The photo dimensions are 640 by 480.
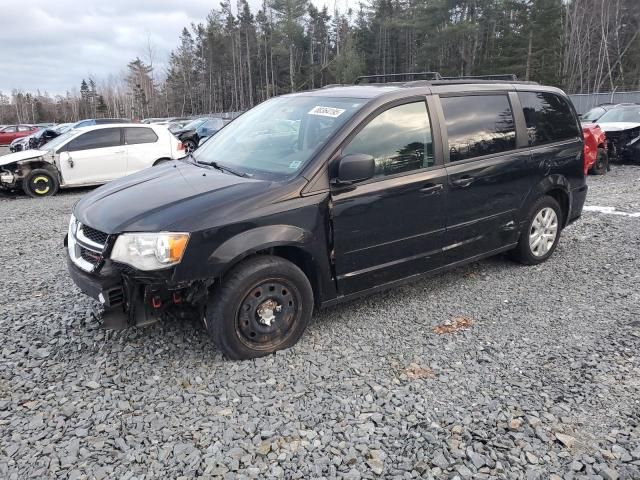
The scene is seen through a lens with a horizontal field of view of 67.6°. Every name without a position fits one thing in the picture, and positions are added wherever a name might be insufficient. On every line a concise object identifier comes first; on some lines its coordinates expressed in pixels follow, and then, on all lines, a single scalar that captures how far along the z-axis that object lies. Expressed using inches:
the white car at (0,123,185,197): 412.2
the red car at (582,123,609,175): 416.8
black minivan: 118.7
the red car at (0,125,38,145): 1220.5
